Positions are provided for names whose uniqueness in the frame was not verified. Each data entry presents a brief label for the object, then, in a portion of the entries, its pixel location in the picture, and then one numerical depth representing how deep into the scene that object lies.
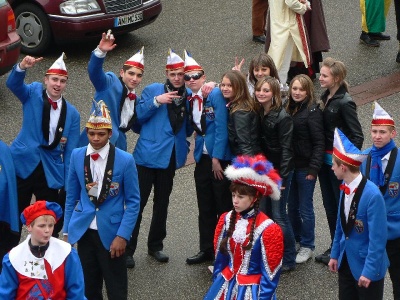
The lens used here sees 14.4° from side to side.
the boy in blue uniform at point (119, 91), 13.63
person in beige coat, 19.59
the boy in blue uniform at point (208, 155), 14.00
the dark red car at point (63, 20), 21.05
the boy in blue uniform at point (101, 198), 12.23
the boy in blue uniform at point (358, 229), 11.47
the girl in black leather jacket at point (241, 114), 13.79
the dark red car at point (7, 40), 19.02
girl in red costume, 11.50
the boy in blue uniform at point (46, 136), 13.59
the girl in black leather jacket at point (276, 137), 13.71
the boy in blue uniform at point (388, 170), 12.65
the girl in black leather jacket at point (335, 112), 13.91
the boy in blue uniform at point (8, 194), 12.86
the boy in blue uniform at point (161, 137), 14.07
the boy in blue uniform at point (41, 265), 10.60
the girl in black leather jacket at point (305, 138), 13.97
